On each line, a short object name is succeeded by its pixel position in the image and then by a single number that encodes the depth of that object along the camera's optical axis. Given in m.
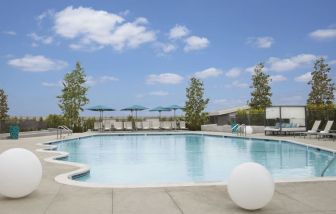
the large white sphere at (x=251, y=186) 4.93
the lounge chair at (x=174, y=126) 35.34
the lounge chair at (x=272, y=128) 24.24
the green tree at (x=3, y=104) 51.31
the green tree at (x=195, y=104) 36.44
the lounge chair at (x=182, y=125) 35.14
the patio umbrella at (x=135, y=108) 36.34
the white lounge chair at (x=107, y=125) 33.91
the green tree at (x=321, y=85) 41.81
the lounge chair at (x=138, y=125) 35.06
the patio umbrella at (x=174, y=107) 36.66
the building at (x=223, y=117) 37.94
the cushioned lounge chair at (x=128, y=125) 34.61
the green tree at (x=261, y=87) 42.59
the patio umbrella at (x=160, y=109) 37.39
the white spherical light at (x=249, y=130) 25.45
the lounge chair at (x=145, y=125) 34.97
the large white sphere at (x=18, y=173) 5.54
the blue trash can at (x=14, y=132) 22.12
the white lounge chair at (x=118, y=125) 34.28
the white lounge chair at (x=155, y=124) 34.88
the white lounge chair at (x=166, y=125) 35.06
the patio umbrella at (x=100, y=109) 34.84
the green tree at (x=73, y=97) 33.72
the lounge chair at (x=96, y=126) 33.97
